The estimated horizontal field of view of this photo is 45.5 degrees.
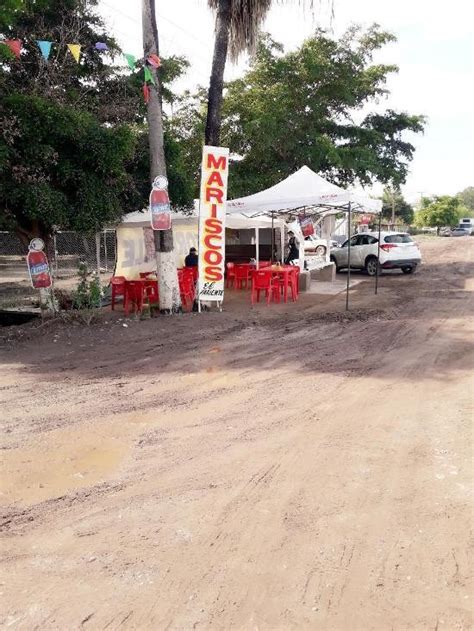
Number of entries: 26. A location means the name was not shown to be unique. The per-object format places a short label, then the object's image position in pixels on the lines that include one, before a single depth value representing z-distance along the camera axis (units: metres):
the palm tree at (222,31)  11.95
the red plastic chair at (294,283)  13.94
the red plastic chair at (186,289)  13.33
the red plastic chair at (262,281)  13.30
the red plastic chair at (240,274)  16.16
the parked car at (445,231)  65.96
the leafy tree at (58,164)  9.42
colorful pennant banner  9.31
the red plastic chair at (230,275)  16.22
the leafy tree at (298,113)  19.88
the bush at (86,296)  12.26
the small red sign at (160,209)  11.20
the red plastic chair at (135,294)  12.39
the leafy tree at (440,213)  68.94
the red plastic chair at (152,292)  12.79
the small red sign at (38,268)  11.00
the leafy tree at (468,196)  155.40
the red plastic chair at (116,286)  12.75
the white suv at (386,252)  20.38
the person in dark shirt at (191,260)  14.83
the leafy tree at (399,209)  73.38
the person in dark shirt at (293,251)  16.69
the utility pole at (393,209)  66.38
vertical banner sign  11.55
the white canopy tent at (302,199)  13.25
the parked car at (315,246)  17.95
